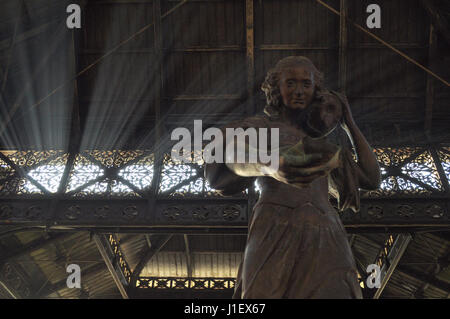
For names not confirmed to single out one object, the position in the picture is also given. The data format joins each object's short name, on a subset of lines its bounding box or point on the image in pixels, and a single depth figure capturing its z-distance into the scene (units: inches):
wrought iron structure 345.4
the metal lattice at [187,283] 507.9
